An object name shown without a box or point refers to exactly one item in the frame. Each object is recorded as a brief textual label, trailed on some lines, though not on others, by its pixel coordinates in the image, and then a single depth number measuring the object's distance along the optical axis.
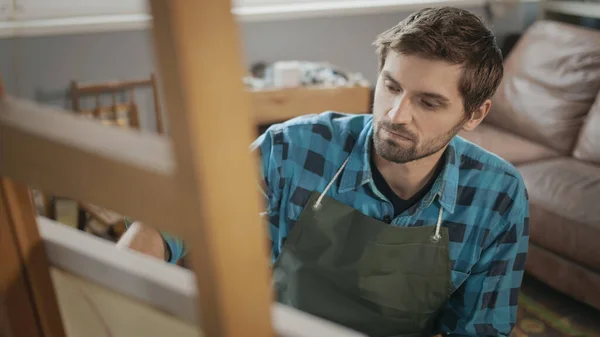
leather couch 1.86
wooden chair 2.33
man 1.02
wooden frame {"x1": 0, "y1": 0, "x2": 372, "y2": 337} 0.28
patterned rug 1.91
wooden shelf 2.46
